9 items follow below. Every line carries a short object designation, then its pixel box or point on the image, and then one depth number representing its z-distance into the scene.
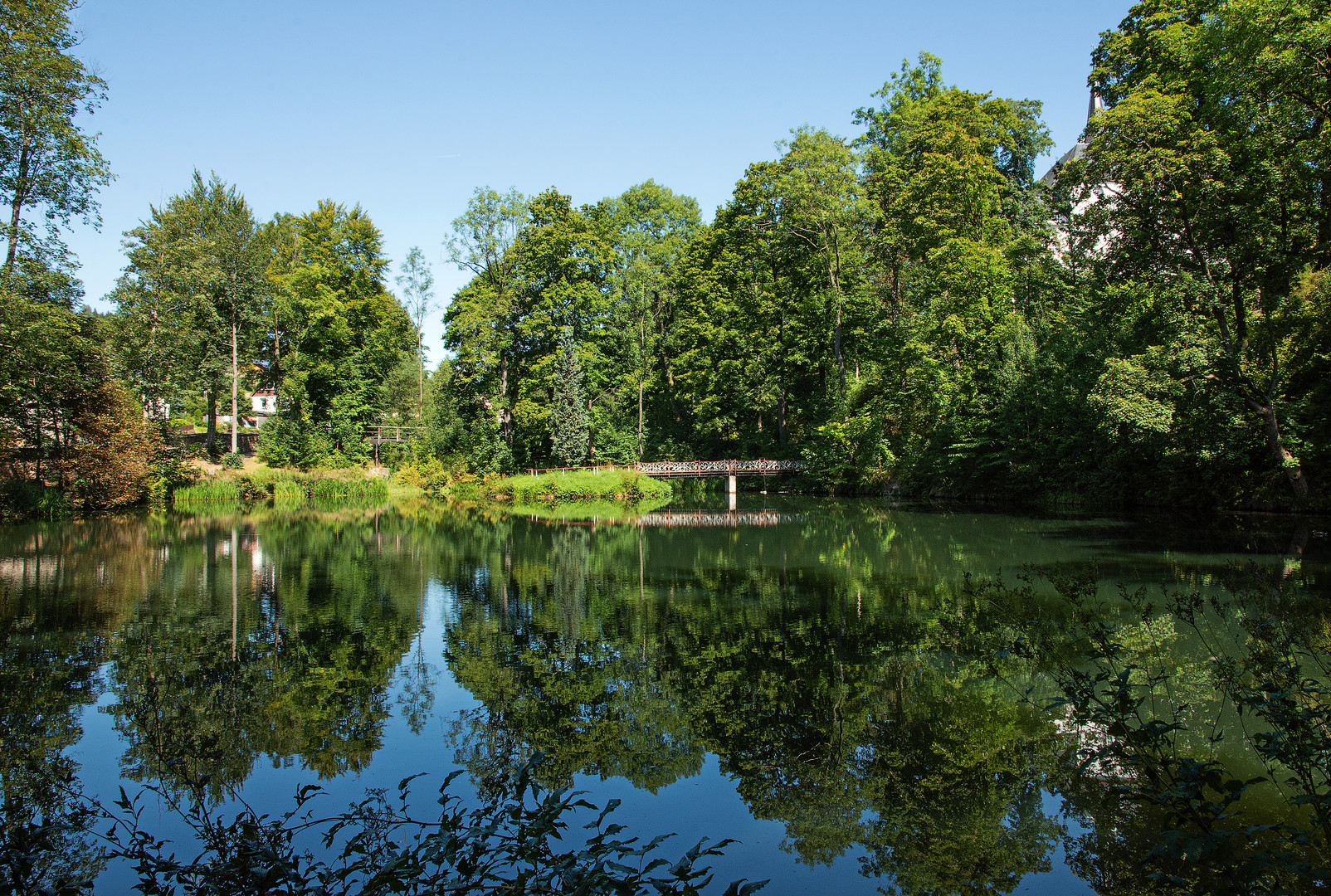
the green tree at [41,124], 20.94
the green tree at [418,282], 50.47
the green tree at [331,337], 42.69
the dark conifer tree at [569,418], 39.50
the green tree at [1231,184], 18.17
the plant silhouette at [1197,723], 3.20
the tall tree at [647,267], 45.69
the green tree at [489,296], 40.66
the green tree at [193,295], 35.44
